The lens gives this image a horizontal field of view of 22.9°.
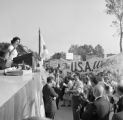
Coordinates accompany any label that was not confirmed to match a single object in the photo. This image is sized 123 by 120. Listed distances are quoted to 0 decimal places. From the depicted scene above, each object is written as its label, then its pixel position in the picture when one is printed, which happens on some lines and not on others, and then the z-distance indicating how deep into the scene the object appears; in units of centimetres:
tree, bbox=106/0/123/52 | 3293
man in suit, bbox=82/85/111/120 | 450
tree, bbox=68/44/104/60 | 8950
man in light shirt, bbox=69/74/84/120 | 791
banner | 1675
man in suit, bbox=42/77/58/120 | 764
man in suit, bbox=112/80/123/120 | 439
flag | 893
